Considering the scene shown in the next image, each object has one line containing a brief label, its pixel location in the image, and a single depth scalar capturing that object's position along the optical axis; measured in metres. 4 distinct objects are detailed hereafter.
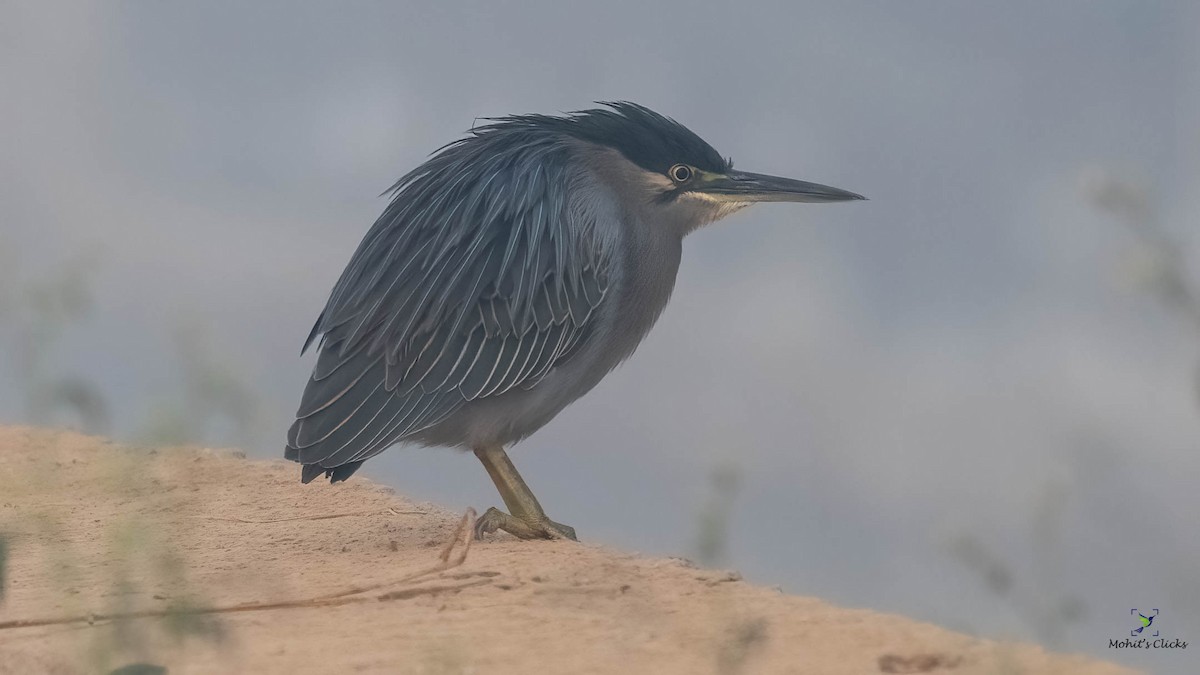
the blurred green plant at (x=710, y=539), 7.36
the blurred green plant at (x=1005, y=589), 7.00
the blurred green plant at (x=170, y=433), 8.42
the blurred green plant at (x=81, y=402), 9.00
